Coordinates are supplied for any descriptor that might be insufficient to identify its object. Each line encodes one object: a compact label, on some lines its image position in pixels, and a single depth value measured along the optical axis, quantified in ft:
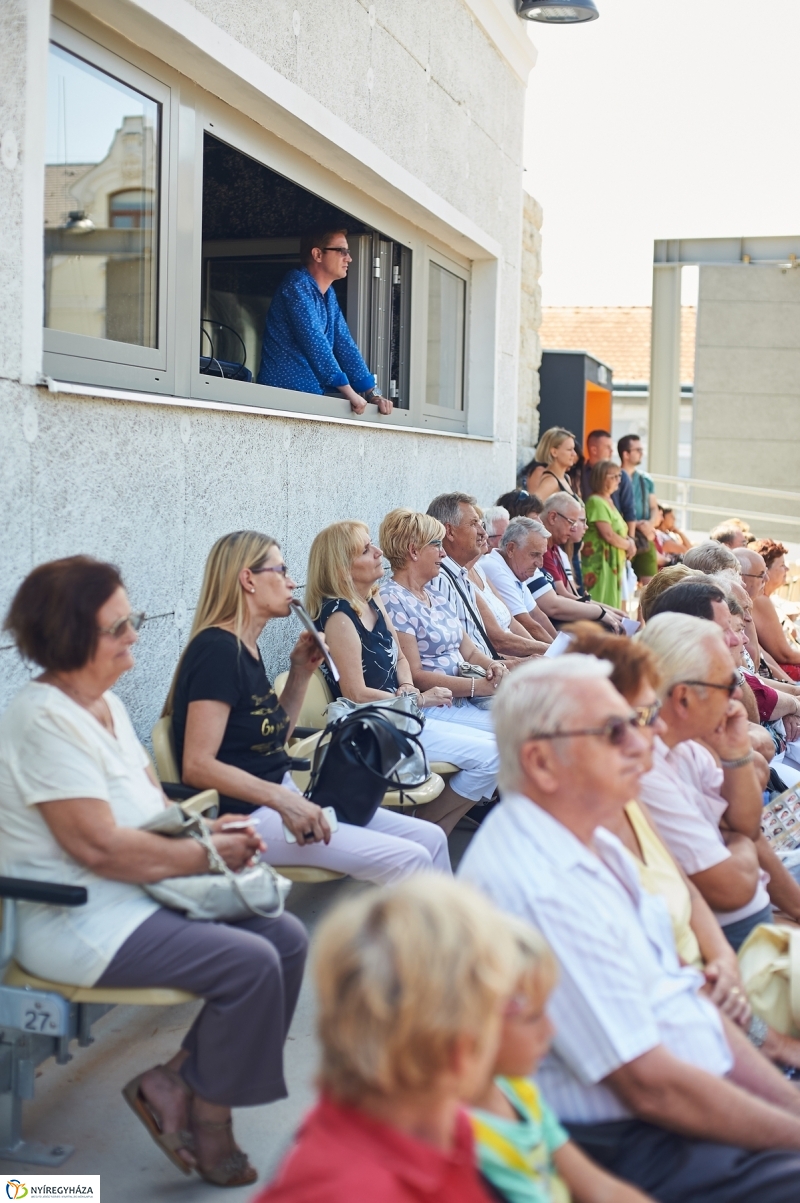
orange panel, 36.42
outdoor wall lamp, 23.93
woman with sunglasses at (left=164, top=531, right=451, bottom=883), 10.22
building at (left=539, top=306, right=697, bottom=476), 79.25
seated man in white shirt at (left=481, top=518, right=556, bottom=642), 21.59
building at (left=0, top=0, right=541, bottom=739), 10.79
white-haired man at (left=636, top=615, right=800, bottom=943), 8.67
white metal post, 56.03
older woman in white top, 7.73
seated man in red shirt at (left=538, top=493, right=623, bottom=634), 22.82
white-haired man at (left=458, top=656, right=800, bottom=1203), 5.87
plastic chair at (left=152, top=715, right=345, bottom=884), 10.45
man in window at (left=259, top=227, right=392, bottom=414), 18.42
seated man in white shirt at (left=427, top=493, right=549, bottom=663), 18.11
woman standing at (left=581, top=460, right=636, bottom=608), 29.43
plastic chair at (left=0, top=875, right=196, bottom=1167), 7.52
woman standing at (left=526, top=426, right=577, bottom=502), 28.76
